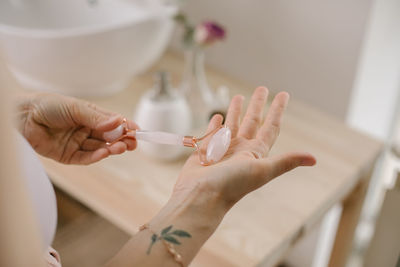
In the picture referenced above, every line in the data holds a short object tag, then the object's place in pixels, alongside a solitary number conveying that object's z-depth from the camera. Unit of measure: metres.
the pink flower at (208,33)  0.82
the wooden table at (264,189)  0.57
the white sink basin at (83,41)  0.73
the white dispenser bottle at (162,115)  0.72
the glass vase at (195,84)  0.88
